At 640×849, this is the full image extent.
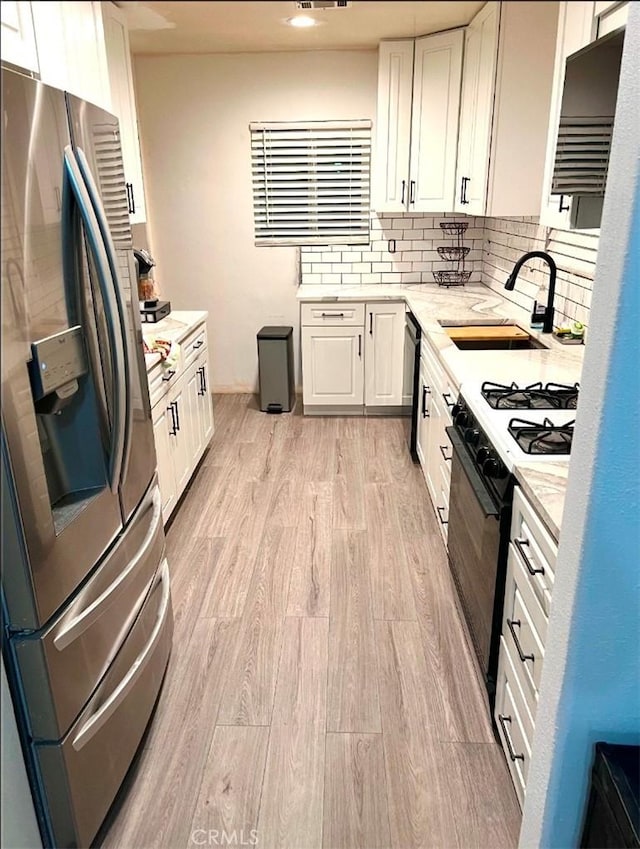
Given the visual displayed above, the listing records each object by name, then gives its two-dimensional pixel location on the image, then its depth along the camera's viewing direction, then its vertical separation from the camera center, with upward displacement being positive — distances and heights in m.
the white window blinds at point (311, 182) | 4.36 +0.17
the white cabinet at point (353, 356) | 4.17 -0.97
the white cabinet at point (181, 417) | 2.74 -1.00
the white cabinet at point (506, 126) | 2.53 +0.34
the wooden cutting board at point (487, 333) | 3.02 -0.60
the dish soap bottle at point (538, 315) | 2.97 -0.50
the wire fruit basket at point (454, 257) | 4.41 -0.35
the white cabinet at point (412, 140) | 3.70 +0.40
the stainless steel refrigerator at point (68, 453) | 1.12 -0.48
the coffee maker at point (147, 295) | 3.45 -0.47
